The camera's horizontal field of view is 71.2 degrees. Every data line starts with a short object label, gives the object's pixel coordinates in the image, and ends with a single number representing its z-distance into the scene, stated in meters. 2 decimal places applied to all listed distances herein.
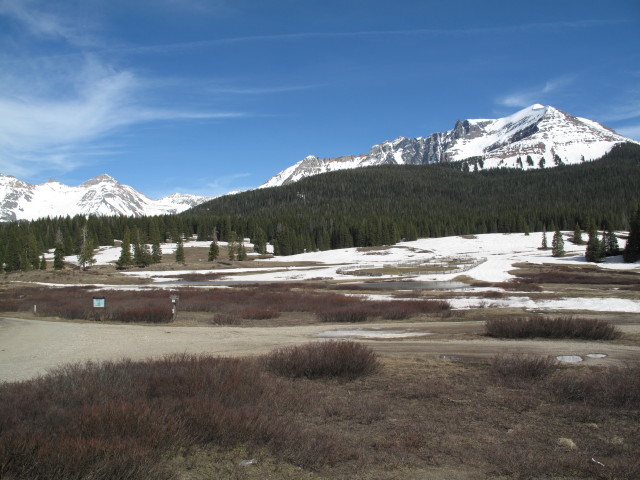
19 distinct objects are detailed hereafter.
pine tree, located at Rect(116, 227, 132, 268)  97.75
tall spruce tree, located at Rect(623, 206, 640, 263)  77.38
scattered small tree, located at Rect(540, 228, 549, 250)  115.88
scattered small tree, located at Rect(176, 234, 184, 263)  106.56
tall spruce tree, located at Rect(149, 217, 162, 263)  107.11
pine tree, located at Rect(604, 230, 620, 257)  87.56
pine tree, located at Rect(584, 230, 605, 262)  83.38
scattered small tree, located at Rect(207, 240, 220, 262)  110.14
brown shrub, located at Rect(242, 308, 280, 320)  29.25
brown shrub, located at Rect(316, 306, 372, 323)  27.88
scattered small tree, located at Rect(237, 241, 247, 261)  112.06
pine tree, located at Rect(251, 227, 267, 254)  136.88
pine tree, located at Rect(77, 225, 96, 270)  94.75
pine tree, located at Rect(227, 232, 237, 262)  108.81
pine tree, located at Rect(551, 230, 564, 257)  95.50
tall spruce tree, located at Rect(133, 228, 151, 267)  100.31
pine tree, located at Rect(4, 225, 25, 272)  101.12
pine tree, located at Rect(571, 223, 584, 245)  120.69
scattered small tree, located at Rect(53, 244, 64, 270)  94.25
